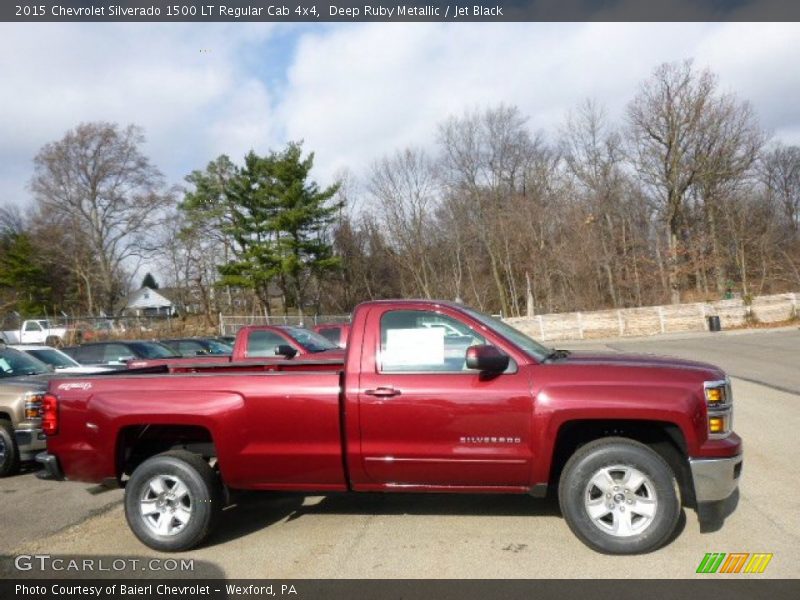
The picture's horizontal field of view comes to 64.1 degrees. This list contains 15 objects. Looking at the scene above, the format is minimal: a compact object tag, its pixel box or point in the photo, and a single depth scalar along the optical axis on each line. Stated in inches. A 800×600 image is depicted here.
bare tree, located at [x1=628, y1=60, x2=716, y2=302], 1856.5
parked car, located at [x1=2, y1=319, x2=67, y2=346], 1322.6
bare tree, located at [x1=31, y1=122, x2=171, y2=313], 1792.6
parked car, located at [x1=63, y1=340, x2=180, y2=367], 606.5
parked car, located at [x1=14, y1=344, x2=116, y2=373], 502.6
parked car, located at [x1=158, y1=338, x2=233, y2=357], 786.2
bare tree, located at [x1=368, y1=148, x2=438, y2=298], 2271.2
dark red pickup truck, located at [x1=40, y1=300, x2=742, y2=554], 173.6
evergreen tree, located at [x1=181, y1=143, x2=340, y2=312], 1732.3
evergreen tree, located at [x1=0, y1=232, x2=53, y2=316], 2178.9
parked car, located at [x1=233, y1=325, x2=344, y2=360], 410.0
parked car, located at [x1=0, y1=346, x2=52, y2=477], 300.2
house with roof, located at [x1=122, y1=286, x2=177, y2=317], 3275.1
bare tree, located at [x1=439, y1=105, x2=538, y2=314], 2198.6
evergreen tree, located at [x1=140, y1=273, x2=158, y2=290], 4436.0
